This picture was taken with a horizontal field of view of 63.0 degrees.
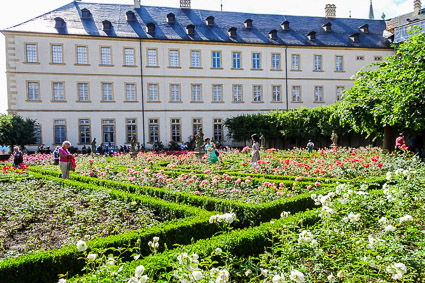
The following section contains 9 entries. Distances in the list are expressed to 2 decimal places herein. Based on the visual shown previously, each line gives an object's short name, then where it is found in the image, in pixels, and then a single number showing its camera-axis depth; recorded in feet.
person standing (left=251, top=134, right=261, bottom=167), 33.57
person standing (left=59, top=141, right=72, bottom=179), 31.37
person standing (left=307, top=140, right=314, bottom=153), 63.93
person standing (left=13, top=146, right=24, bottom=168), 39.93
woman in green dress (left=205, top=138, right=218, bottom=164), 38.91
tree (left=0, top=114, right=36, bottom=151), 69.05
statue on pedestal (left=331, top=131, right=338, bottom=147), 63.31
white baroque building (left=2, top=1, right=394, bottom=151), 83.61
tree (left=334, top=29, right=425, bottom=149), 29.63
